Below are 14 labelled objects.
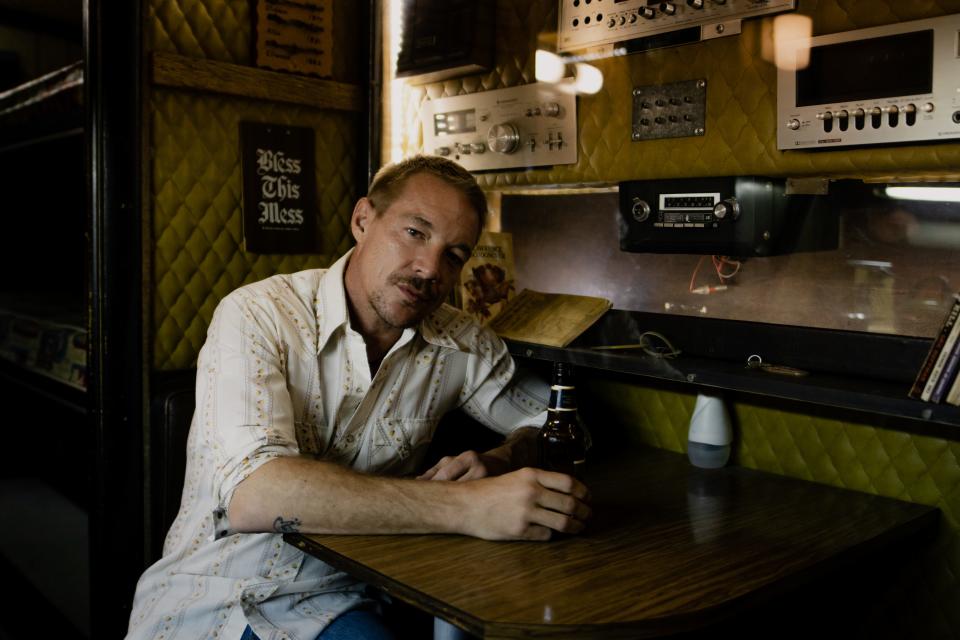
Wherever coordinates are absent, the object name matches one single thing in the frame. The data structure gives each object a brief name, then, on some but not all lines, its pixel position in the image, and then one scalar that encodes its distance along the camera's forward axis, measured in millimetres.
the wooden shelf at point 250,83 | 2244
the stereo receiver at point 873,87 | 1581
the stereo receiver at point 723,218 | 1887
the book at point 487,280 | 2420
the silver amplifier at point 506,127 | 2295
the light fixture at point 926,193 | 1797
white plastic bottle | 2045
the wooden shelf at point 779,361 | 1560
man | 1422
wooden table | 1157
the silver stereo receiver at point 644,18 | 1903
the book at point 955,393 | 1445
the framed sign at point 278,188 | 2438
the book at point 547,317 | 2115
